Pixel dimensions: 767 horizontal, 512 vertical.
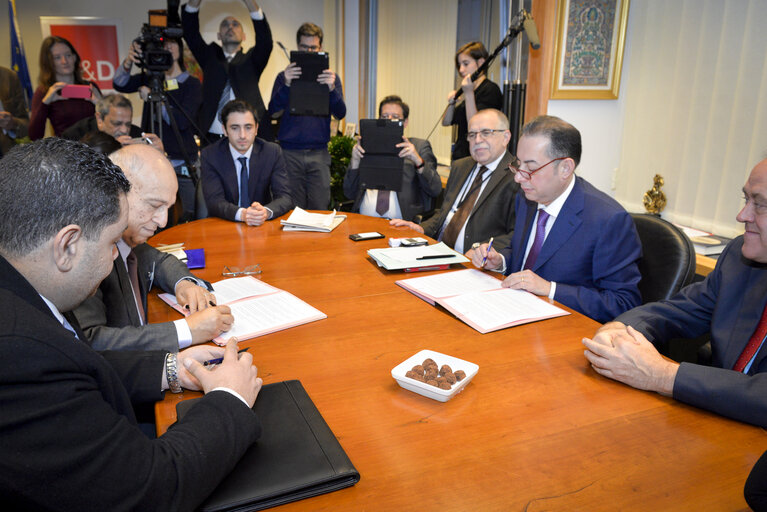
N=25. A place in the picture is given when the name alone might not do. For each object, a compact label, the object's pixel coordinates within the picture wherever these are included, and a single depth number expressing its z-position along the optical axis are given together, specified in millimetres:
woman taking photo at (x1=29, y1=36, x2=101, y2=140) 4246
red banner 6469
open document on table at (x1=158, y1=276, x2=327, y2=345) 1521
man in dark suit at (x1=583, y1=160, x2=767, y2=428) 1129
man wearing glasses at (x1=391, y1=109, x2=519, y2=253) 2936
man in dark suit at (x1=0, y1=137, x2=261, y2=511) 684
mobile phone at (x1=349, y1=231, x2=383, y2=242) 2650
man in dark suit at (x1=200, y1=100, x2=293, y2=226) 3426
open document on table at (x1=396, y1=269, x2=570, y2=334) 1599
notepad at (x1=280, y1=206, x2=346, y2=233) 2865
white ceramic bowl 1156
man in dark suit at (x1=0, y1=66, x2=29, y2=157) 4527
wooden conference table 888
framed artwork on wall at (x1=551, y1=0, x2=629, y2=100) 3337
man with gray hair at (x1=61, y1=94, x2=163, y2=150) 3777
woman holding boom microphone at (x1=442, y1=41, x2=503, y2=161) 3828
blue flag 5777
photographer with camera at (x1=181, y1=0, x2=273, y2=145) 4168
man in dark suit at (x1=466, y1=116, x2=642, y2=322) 1879
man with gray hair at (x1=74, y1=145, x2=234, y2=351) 1432
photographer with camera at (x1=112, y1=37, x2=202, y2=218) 4090
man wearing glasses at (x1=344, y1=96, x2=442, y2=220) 3855
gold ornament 3336
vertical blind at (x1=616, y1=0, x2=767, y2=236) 2816
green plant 5367
